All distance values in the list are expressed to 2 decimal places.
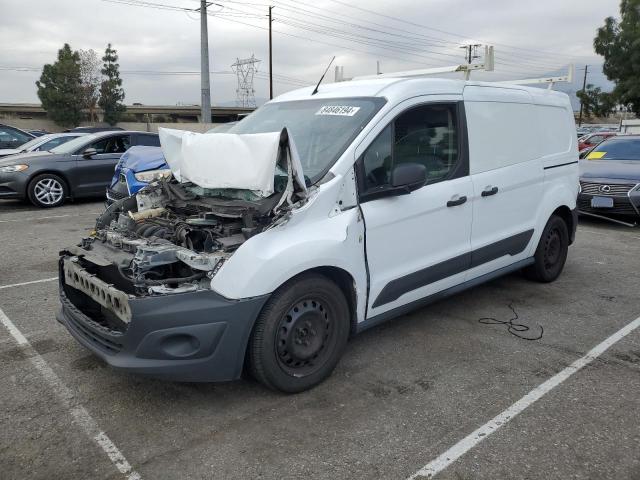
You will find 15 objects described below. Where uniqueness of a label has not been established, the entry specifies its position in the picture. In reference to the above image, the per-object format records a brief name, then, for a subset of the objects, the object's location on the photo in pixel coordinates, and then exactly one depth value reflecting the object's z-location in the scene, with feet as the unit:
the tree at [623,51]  106.93
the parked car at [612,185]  29.22
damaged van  9.94
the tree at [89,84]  164.76
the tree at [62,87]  158.81
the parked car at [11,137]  45.83
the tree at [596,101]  121.39
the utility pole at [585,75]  197.94
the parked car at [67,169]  34.45
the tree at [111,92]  170.30
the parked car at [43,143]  39.15
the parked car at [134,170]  24.70
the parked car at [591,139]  57.36
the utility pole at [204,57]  78.24
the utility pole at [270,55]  126.21
